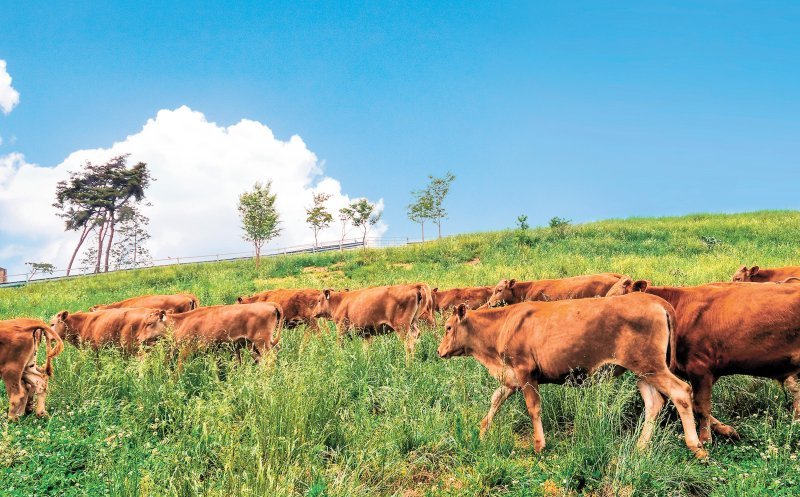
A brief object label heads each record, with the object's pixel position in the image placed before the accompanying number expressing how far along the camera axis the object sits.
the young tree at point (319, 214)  63.94
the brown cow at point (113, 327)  10.43
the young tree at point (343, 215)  67.79
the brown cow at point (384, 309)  12.16
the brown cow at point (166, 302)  14.74
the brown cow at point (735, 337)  5.83
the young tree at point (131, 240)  62.59
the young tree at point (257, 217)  43.78
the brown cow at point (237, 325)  10.10
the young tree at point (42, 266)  59.81
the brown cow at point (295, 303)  15.47
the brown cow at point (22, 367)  7.62
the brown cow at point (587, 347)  5.69
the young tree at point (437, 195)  64.94
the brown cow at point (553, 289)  11.86
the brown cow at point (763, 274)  11.41
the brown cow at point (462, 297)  14.76
